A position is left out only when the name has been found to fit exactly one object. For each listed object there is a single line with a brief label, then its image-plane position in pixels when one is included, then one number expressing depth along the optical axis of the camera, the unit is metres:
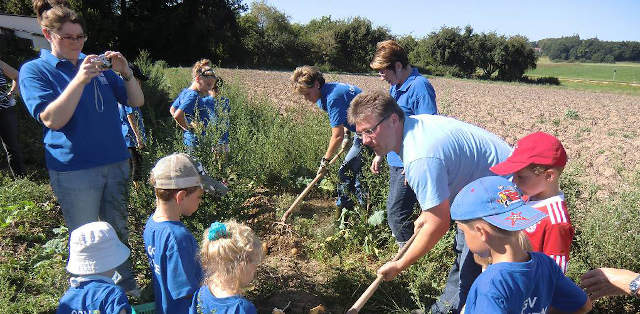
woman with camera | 2.37
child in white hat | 1.74
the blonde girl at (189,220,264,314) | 1.66
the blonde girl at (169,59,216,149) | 4.44
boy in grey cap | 1.92
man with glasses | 1.98
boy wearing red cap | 1.86
